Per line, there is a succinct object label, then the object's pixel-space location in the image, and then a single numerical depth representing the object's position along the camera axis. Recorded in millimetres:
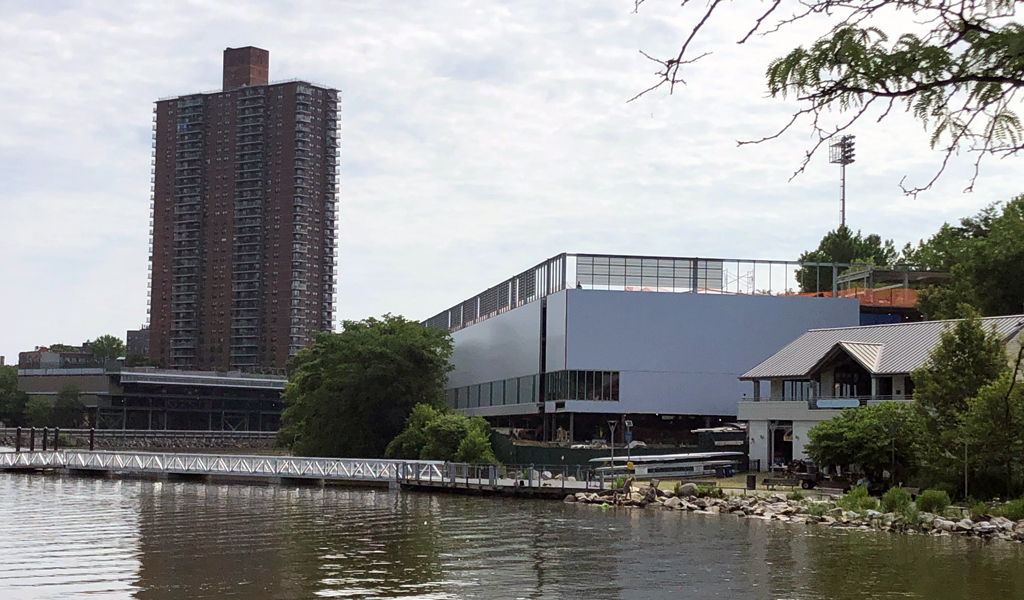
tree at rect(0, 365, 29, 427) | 162750
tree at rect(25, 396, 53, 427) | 154125
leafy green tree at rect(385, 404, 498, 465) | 69938
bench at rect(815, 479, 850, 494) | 52781
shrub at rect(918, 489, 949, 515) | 43438
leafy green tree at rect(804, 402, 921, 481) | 51375
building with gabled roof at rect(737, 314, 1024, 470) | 60656
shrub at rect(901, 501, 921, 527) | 41906
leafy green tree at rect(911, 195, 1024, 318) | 76062
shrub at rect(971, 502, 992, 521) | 41406
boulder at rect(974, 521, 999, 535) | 39750
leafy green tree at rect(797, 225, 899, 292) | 129000
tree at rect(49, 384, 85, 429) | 157125
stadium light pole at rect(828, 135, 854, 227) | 108062
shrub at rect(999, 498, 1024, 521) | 40969
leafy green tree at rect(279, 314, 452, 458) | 82750
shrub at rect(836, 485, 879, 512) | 45719
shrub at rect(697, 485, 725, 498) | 53406
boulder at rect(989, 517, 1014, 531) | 39594
